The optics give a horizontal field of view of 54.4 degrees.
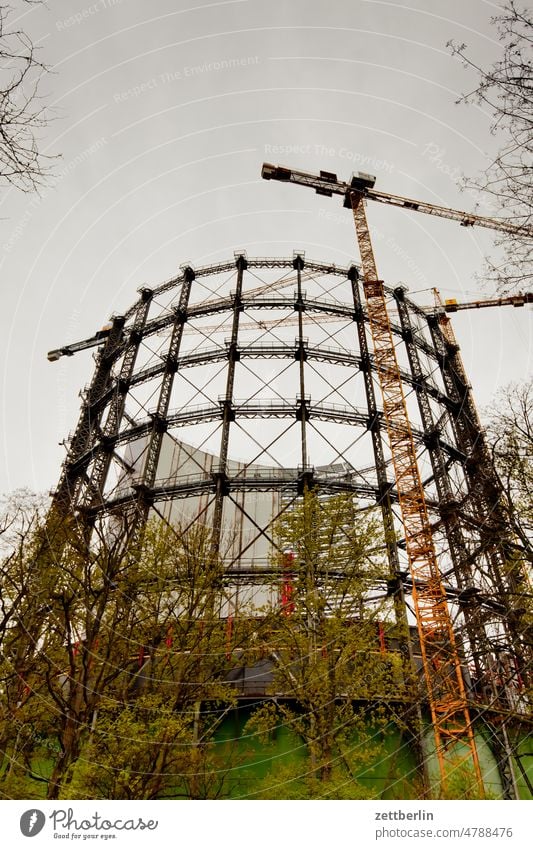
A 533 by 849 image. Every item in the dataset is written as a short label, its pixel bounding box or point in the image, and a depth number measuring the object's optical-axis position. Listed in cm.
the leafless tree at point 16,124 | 299
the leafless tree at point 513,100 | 369
